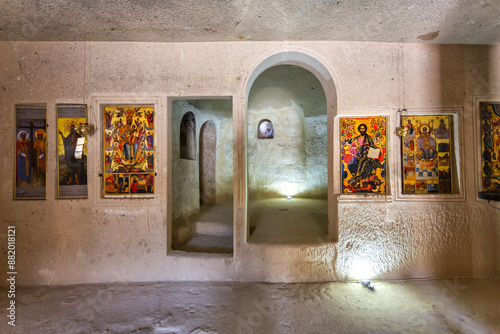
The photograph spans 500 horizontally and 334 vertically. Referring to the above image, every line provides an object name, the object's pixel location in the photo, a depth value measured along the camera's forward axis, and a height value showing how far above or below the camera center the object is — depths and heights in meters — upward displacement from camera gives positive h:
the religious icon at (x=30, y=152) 3.30 +0.36
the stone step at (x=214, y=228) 4.68 -1.29
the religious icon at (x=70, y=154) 3.32 +0.32
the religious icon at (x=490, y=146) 3.32 +0.34
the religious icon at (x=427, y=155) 3.34 +0.22
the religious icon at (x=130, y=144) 3.37 +0.47
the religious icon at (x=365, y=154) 3.34 +0.25
